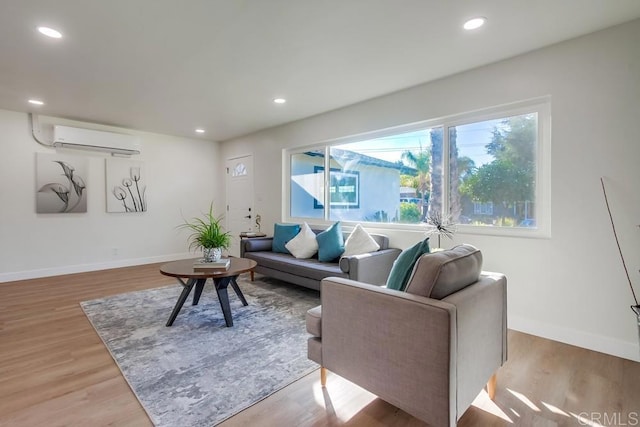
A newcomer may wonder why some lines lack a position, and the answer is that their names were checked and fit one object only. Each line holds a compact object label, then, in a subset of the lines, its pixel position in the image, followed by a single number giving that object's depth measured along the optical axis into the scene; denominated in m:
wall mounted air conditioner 4.74
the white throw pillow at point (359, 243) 3.61
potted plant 3.25
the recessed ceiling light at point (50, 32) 2.38
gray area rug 1.82
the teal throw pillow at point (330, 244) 3.83
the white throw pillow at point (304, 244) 4.12
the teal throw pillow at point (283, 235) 4.50
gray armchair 1.34
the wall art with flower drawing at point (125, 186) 5.40
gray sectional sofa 3.15
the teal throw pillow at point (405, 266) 1.72
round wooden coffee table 2.87
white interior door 6.06
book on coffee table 3.06
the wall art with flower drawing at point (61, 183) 4.76
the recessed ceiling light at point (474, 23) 2.24
